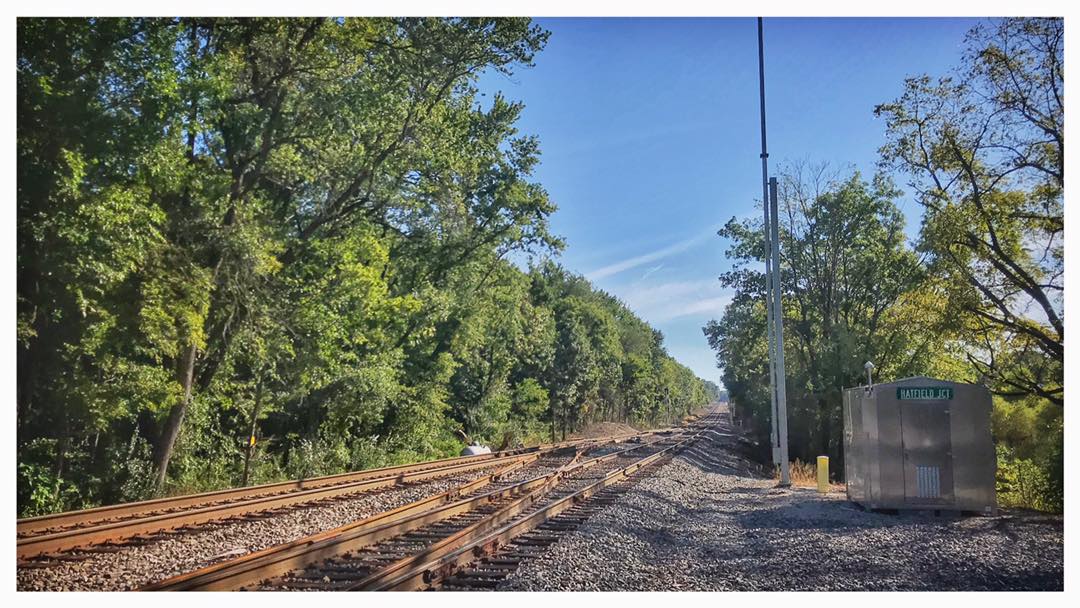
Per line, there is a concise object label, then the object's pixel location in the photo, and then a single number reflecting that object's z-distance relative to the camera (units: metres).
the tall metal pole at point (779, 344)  17.41
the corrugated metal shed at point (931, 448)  12.10
